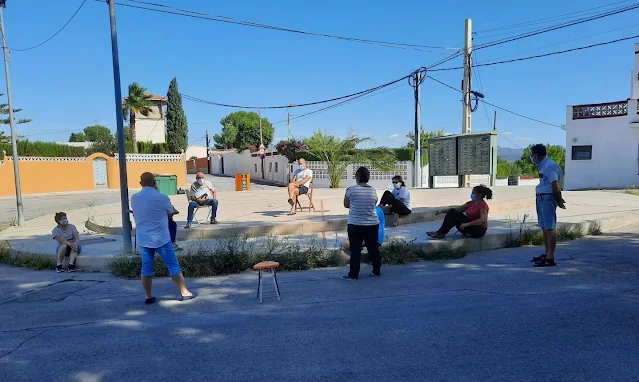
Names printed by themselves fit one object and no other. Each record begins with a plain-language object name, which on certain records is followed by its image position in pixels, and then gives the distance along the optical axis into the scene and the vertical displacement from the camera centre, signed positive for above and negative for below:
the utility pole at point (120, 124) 7.34 +0.77
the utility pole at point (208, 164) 56.84 +0.63
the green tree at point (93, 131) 90.51 +8.45
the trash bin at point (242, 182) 23.08 -0.72
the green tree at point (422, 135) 43.83 +3.05
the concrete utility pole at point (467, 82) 20.06 +3.73
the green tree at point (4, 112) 36.12 +4.97
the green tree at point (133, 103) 36.59 +5.61
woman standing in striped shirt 6.02 -0.71
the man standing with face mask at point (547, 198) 6.43 -0.52
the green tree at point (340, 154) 24.19 +0.67
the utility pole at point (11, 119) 11.91 +1.46
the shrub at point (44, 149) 32.66 +1.75
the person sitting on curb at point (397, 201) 9.59 -0.78
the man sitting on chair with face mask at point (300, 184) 10.96 -0.41
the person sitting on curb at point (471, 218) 7.75 -0.95
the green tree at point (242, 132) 63.00 +5.81
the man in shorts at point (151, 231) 5.25 -0.73
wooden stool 5.30 -1.20
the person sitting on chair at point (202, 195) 9.70 -0.57
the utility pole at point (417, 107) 24.25 +3.22
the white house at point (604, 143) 21.66 +0.92
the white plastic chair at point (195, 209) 9.85 -0.99
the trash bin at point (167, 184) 20.95 -0.67
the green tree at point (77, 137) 94.24 +7.43
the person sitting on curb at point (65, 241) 7.19 -1.14
